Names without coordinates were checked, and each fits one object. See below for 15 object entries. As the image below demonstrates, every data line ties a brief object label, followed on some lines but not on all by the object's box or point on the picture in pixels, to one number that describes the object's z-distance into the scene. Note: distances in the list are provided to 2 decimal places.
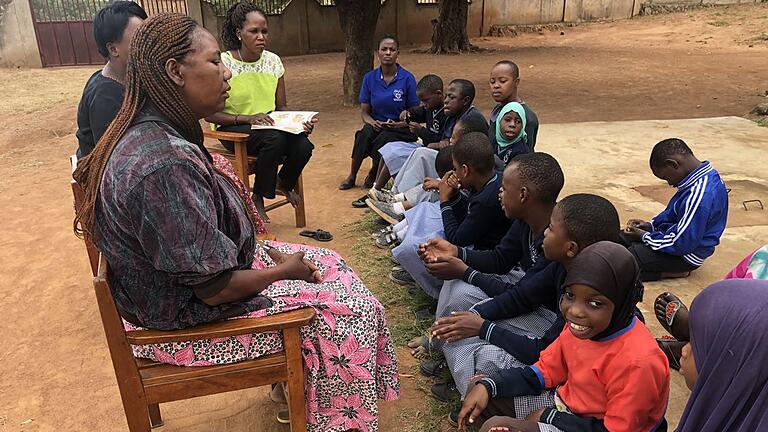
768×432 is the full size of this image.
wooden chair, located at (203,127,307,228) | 4.05
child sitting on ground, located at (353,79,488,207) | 4.23
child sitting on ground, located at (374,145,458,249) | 3.69
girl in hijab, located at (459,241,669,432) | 1.67
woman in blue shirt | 5.17
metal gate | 15.38
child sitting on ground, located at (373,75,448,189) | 4.69
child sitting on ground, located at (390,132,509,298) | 2.94
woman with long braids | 1.59
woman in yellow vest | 4.15
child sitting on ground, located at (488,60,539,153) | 3.86
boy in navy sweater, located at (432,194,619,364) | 2.04
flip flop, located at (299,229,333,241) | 4.32
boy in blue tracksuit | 3.00
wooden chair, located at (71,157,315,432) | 1.74
